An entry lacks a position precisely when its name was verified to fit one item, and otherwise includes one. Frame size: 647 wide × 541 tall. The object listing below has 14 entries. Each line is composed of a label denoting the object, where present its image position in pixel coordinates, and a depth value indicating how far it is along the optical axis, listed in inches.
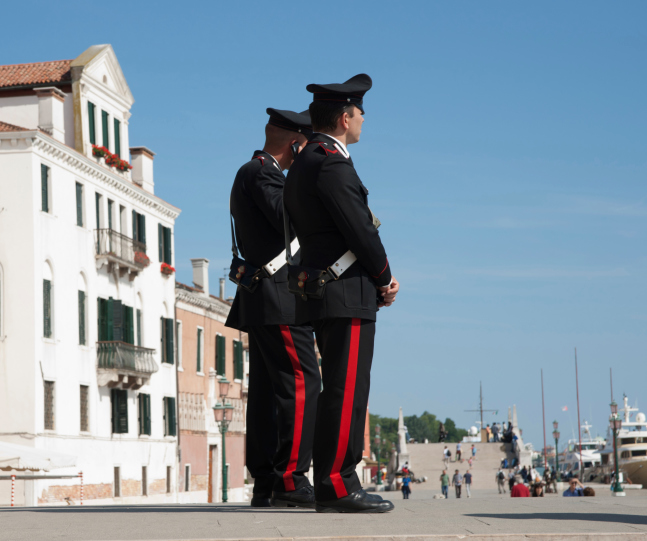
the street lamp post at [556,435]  3302.2
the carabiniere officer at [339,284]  230.2
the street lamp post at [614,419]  1626.5
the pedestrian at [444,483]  1753.2
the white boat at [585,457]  4212.1
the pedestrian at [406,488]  1676.9
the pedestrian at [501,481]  1926.9
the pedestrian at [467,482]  1849.0
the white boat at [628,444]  3484.3
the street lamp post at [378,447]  2704.0
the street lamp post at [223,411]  1171.9
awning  952.9
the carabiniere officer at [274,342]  268.1
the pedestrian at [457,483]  1782.7
